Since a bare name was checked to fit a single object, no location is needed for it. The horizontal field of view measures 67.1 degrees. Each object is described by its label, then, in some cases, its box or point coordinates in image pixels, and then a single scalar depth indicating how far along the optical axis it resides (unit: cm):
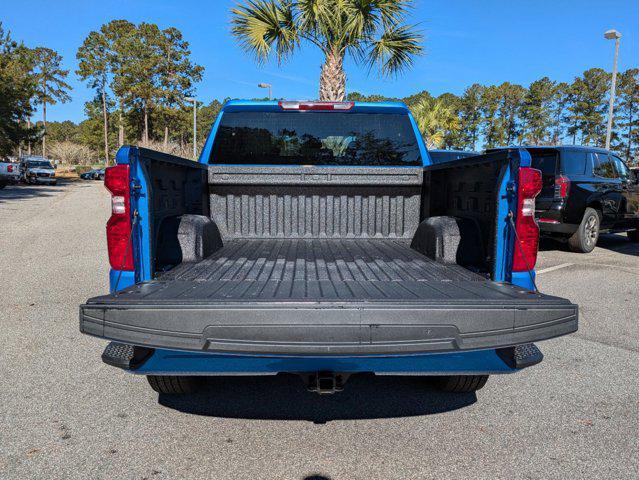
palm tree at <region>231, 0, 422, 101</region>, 1172
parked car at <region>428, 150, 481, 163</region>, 1127
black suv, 871
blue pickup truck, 211
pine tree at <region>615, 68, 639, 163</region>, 5672
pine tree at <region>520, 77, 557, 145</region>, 6231
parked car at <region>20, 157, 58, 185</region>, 3291
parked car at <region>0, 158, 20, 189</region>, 2662
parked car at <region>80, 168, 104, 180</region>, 4847
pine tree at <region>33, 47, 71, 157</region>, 6134
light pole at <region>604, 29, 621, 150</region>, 1587
